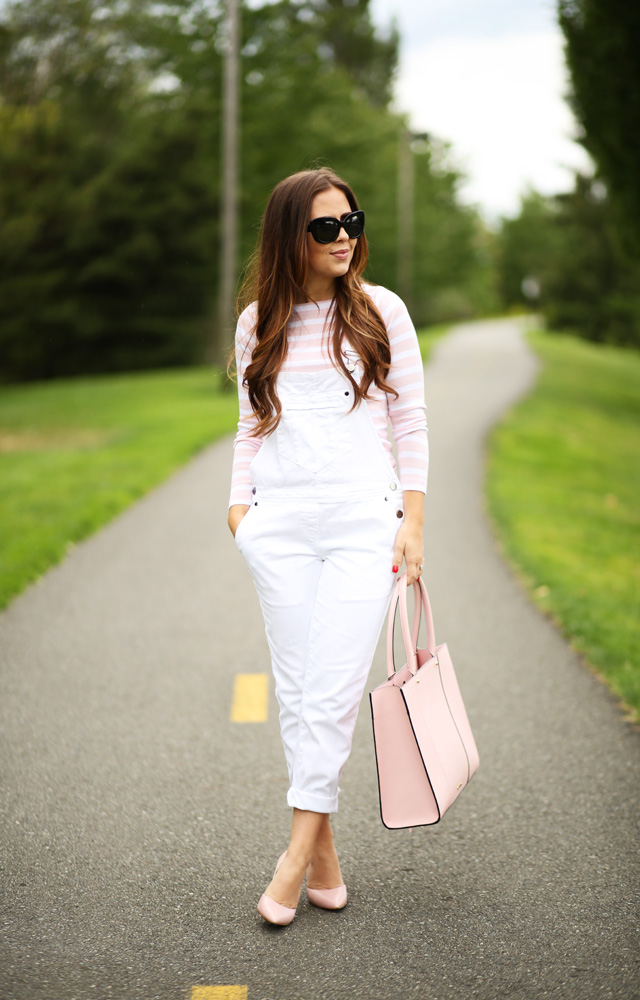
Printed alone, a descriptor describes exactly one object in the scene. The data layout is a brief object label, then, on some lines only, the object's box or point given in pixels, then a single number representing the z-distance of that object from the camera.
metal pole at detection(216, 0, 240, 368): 19.59
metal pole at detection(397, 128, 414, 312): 42.31
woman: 2.86
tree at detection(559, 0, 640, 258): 15.21
